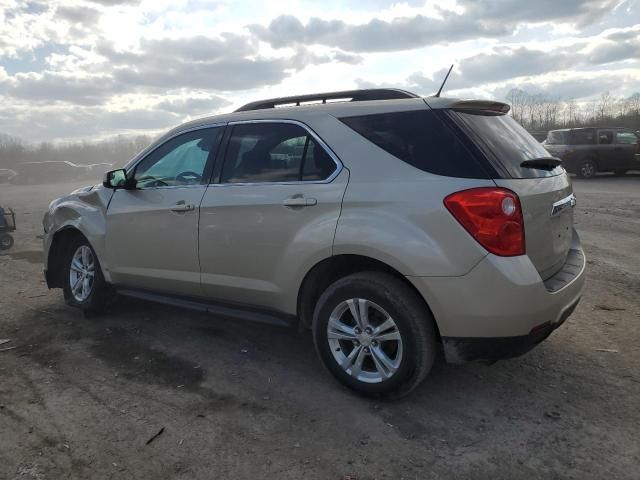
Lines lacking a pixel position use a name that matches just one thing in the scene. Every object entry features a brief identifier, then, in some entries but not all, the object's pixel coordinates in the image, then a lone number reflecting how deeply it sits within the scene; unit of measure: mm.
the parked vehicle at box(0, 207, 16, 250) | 9383
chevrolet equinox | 2881
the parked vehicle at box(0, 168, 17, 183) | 33691
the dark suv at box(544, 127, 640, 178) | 16828
